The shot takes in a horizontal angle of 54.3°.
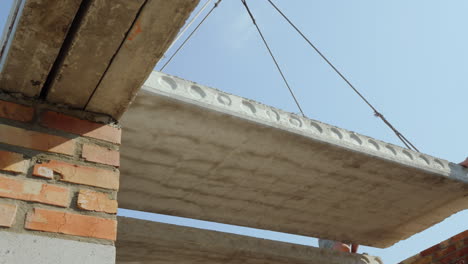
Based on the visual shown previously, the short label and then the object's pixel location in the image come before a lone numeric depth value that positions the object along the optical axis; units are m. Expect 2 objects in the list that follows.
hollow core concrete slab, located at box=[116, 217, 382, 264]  3.80
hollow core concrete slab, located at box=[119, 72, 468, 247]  2.70
